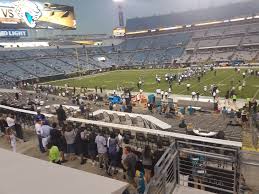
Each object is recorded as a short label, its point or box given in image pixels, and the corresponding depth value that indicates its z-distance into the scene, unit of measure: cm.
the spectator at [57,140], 626
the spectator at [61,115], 882
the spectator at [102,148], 561
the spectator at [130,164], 480
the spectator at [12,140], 665
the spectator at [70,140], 612
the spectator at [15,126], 767
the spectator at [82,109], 1268
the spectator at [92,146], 589
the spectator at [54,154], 582
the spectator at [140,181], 467
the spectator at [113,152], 549
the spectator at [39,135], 665
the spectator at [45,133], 647
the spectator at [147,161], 485
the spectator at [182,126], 985
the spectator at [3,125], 804
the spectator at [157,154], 496
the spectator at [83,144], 607
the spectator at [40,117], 768
